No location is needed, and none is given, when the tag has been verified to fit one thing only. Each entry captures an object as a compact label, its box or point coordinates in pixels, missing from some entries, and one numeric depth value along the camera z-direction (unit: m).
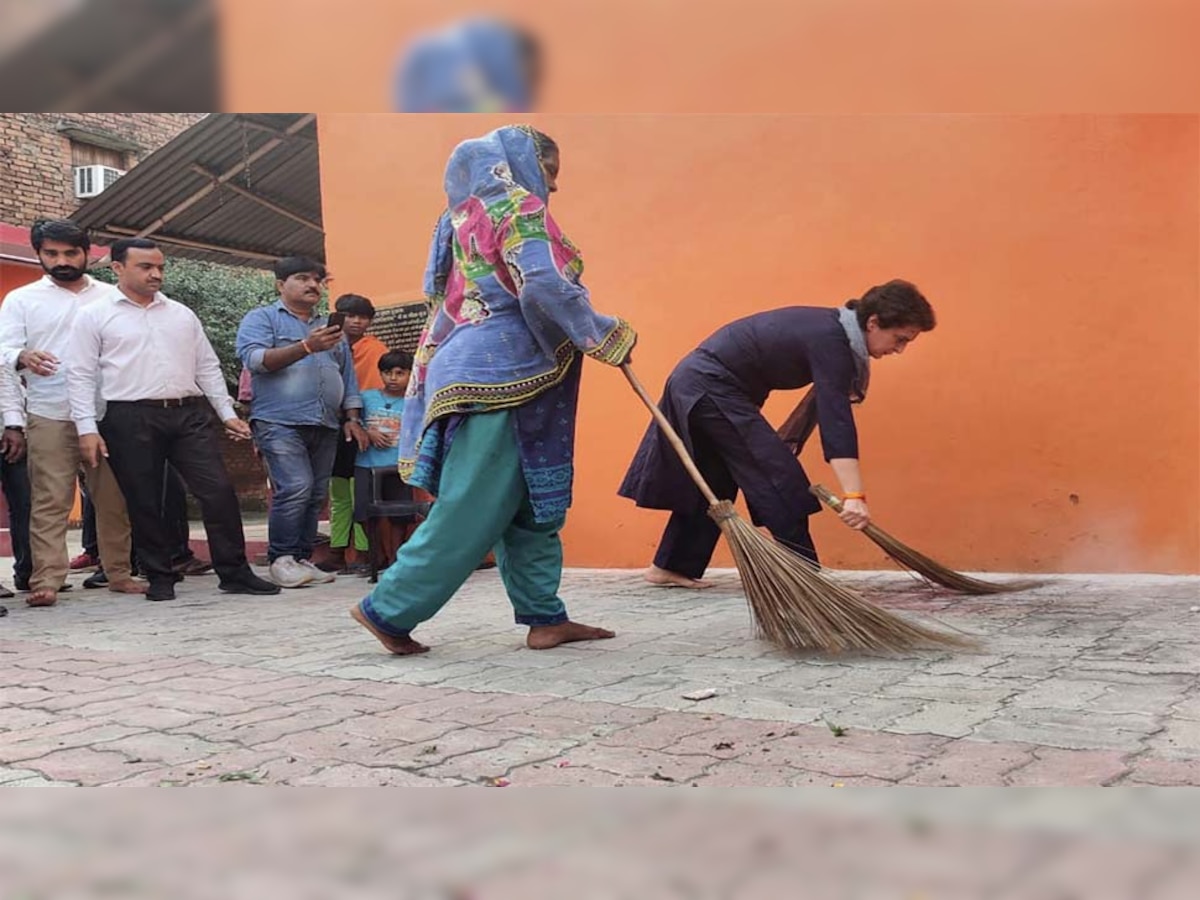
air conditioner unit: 9.36
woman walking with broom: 3.04
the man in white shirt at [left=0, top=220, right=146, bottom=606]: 4.76
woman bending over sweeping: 3.81
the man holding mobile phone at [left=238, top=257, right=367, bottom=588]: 5.19
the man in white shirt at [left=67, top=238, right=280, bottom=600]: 4.77
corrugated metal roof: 7.58
